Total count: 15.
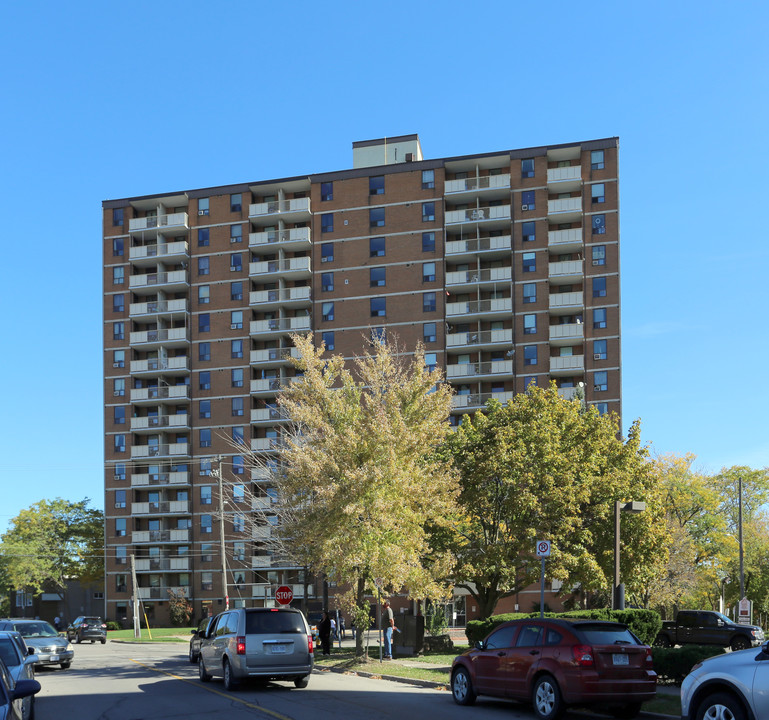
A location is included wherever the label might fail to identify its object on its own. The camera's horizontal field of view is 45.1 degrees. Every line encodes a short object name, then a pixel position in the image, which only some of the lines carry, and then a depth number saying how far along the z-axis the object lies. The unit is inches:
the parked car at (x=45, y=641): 1092.5
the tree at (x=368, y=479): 1123.3
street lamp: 985.6
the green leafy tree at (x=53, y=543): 3496.6
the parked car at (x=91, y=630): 2201.0
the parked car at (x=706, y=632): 1465.3
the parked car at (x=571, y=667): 578.9
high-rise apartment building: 2778.1
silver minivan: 797.2
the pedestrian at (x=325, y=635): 1309.1
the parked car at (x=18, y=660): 574.9
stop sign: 1305.4
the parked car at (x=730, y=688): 401.9
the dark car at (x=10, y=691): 348.5
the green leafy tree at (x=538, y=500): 1396.4
